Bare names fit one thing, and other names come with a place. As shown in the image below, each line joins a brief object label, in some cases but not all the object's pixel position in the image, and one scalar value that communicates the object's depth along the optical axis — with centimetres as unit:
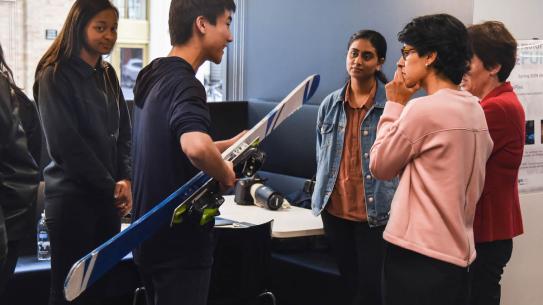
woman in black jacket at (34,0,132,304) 269
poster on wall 352
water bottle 370
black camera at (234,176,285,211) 369
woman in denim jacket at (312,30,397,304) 309
